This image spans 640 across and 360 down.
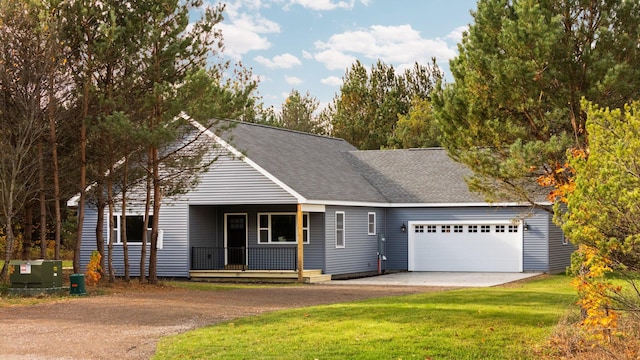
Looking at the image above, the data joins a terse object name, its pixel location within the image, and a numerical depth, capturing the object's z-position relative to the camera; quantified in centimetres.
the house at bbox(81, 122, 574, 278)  2830
